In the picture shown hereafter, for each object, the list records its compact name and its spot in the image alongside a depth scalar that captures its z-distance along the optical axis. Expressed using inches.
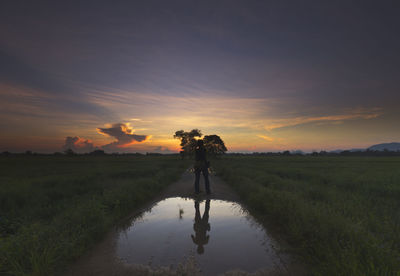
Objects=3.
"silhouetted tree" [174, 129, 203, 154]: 2667.3
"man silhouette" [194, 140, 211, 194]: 406.9
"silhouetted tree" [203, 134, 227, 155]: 2753.0
